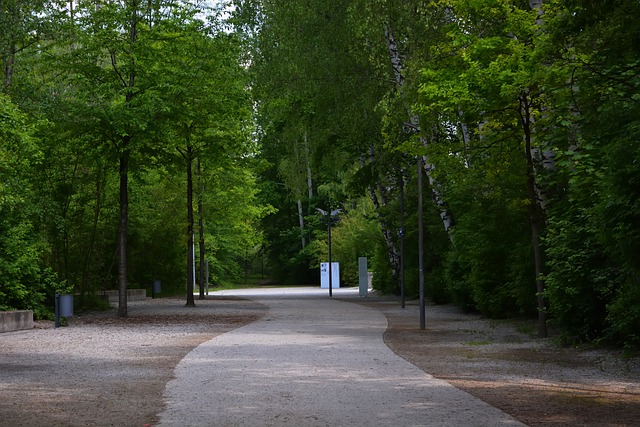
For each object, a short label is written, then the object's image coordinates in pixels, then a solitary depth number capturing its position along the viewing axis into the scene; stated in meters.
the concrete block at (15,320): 23.09
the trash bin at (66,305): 25.48
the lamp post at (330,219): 49.94
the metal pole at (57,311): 25.15
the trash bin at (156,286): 47.16
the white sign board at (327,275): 64.25
